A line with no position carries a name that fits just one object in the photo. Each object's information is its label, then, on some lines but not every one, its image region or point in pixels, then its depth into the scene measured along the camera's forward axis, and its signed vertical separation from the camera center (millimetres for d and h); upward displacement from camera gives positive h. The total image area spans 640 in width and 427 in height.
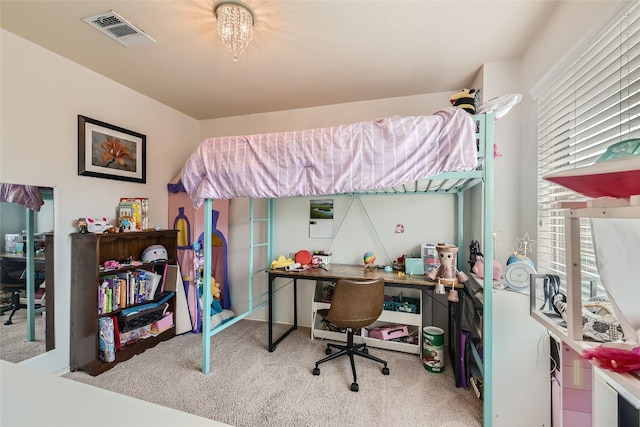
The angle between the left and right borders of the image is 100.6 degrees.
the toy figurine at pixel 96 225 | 2305 -106
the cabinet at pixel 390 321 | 2531 -1046
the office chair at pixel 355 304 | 2066 -724
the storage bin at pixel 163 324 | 2699 -1146
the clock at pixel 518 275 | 1644 -391
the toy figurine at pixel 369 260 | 2818 -503
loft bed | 1647 +357
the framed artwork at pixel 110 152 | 2350 +599
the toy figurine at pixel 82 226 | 2285 -110
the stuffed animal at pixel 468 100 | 1772 +768
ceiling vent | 1744 +1280
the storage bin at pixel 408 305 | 2604 -914
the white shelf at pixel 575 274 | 705 -181
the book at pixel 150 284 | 2653 -718
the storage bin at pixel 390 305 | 2656 -925
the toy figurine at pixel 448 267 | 2088 -437
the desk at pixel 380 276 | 2195 -587
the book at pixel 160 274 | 2789 -662
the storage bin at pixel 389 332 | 2605 -1181
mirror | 1974 -453
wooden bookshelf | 2205 -759
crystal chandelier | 1596 +1188
